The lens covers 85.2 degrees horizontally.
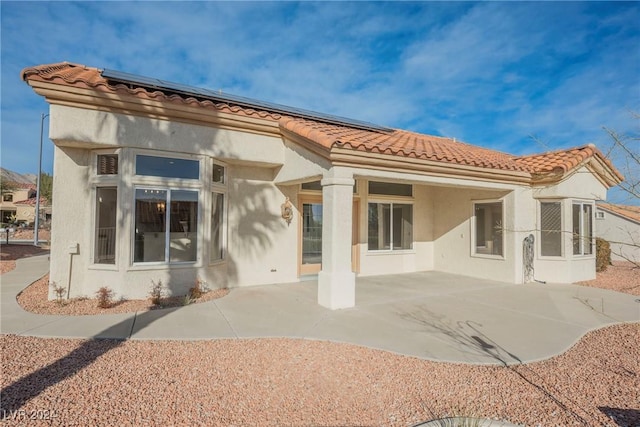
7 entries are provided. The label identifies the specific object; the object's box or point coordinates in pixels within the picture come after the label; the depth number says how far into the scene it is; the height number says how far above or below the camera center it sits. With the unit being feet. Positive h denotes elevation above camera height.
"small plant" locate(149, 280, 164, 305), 26.71 -5.57
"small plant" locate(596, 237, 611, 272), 48.39 -3.65
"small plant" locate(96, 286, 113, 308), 25.31 -5.62
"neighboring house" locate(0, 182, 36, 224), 146.61 +5.80
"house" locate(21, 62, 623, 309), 26.37 +3.16
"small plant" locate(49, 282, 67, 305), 26.32 -5.37
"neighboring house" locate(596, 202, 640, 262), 65.92 +1.04
